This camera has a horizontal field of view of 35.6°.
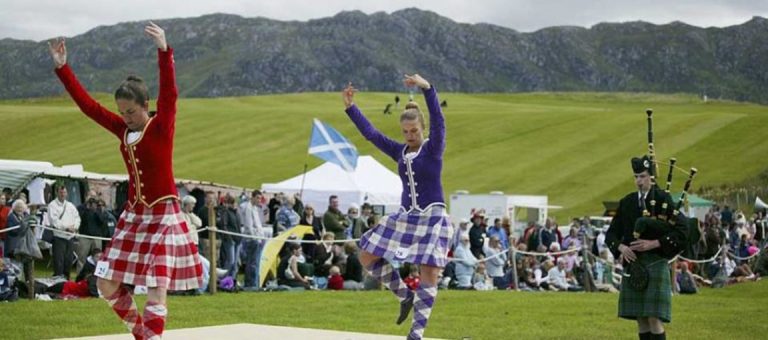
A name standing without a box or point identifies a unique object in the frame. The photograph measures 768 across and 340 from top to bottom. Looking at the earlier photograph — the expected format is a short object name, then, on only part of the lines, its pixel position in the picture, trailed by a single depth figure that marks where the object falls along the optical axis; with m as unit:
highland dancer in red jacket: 7.30
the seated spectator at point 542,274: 20.16
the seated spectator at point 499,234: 20.70
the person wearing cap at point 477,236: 20.30
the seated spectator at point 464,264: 19.22
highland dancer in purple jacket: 8.37
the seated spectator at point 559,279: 20.11
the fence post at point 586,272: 19.83
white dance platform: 9.39
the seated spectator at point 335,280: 17.94
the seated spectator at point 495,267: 19.88
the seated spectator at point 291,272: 17.72
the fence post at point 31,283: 14.26
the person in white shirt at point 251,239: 17.50
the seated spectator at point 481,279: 19.38
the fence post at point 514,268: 19.45
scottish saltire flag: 24.55
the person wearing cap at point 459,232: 20.21
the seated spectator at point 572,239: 22.92
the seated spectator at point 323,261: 18.19
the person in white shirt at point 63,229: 16.05
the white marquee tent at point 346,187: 26.77
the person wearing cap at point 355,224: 20.06
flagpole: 26.86
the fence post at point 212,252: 15.94
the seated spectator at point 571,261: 20.97
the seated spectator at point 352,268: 18.31
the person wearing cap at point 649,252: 8.80
